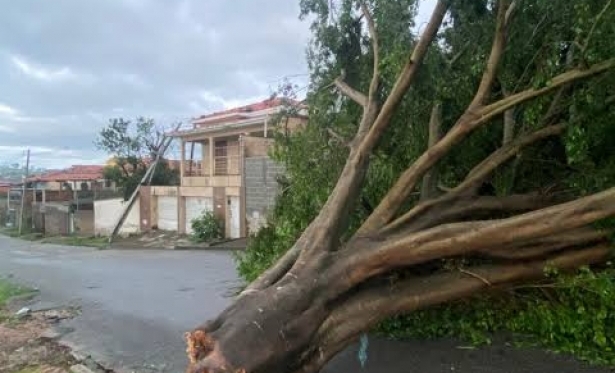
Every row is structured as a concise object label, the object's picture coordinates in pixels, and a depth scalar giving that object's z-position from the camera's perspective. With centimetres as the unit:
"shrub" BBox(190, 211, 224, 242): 2109
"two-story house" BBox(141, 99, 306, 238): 1953
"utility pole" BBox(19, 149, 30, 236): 3578
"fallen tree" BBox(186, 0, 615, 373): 393
